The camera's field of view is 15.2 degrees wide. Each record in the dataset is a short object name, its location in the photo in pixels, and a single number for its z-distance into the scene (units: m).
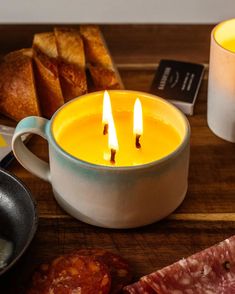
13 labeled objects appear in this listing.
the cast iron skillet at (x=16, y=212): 0.64
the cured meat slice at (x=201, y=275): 0.61
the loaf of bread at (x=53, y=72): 0.77
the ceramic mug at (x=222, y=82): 0.73
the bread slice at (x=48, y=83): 0.78
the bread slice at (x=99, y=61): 0.81
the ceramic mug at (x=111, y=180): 0.64
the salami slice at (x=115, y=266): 0.62
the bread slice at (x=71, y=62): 0.79
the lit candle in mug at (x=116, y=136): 0.68
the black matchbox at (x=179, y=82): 0.80
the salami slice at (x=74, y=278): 0.60
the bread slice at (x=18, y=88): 0.77
